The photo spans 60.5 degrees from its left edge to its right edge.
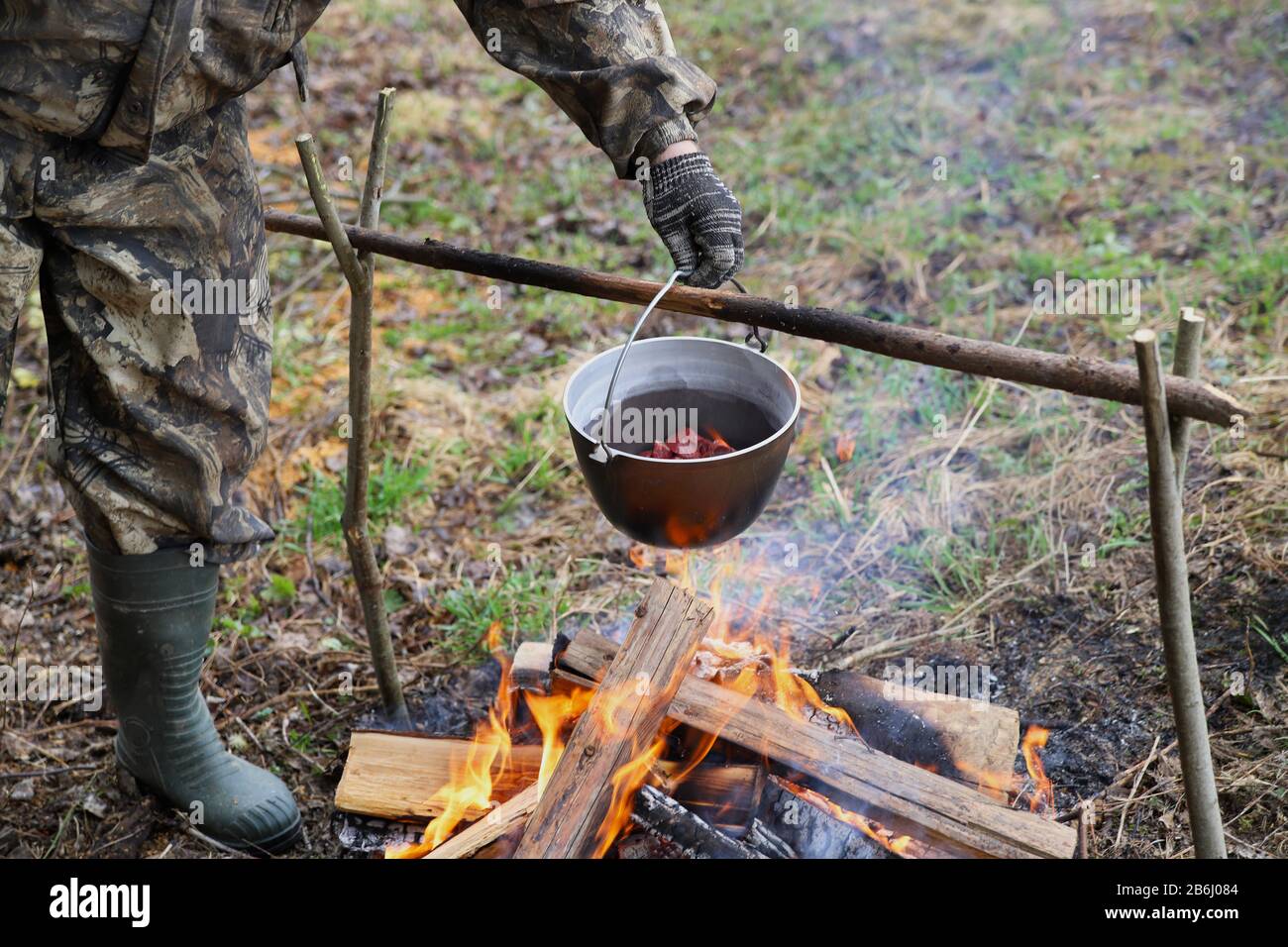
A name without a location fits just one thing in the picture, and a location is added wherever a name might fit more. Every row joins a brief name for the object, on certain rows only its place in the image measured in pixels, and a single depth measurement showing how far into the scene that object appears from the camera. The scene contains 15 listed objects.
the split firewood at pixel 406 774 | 2.86
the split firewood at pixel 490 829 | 2.63
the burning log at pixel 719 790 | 2.61
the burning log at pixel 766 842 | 2.48
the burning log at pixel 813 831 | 2.47
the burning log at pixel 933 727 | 2.74
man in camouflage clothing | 2.30
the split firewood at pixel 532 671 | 3.11
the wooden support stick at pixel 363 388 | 2.65
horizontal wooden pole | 1.87
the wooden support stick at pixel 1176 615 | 1.74
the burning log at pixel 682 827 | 2.44
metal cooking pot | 2.30
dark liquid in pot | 2.69
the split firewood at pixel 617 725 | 2.41
